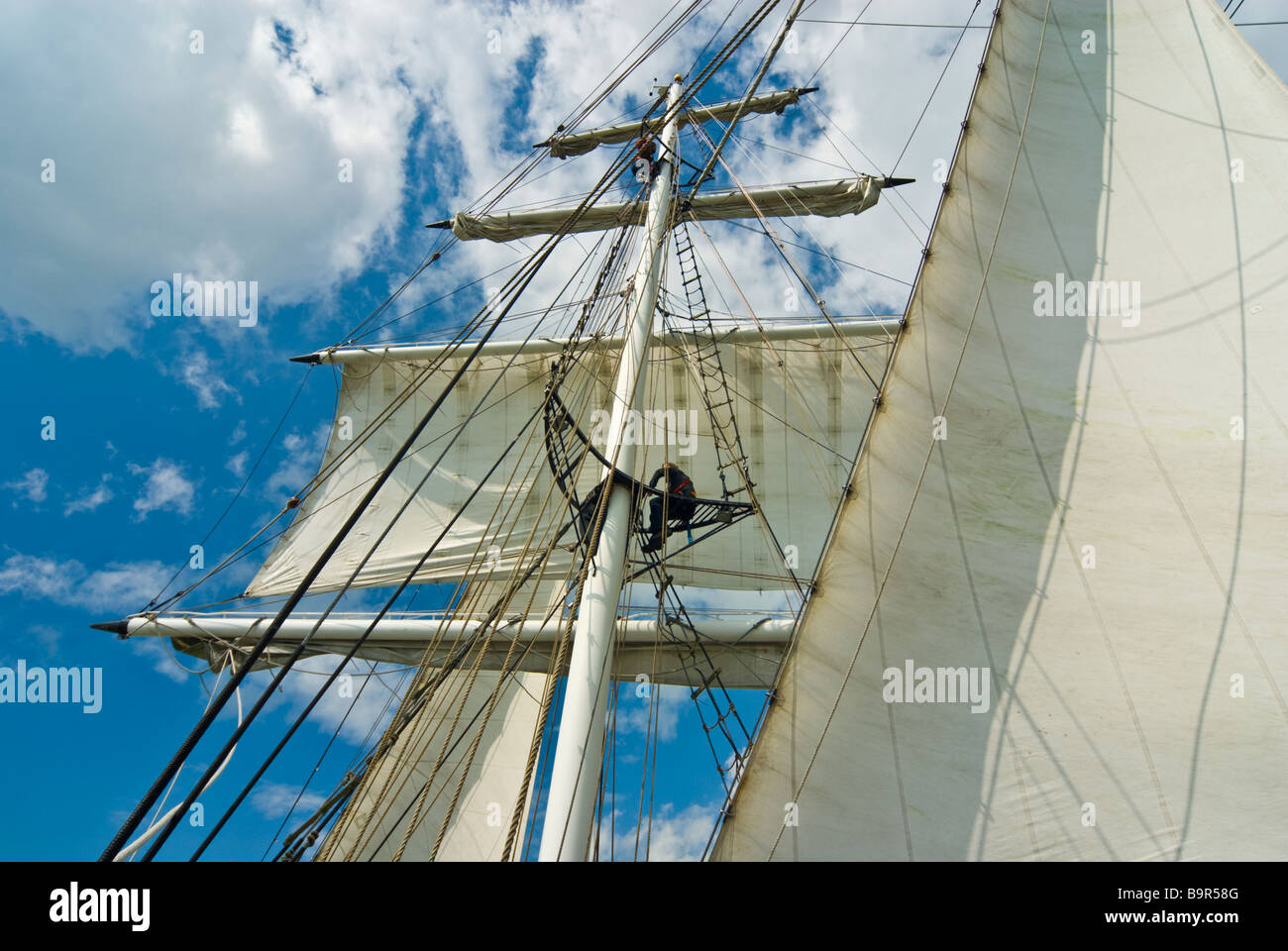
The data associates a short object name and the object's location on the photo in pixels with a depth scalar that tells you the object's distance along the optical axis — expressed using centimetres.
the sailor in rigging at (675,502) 827
